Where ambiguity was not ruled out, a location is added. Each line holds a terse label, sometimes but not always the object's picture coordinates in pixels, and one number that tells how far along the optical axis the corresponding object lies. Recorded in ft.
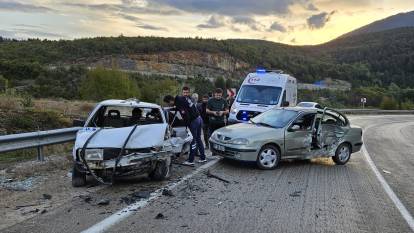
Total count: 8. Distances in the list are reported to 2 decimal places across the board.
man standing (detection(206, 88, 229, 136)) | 42.19
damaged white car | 24.88
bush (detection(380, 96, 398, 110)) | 200.75
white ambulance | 54.49
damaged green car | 34.17
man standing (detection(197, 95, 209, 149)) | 43.62
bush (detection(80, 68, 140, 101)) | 207.21
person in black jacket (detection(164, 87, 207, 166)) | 34.88
